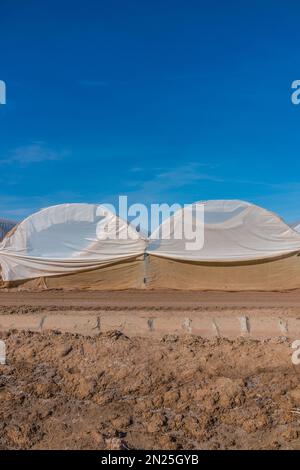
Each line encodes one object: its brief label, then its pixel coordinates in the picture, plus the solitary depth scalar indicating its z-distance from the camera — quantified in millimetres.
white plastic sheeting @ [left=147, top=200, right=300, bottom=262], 14930
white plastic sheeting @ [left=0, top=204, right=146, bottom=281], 15023
